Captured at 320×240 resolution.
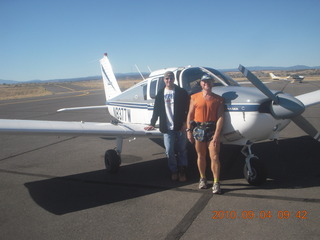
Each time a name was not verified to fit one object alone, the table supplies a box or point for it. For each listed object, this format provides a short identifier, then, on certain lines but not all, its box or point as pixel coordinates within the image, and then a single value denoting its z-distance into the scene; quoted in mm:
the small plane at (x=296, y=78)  47419
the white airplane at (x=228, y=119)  4305
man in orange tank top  4250
